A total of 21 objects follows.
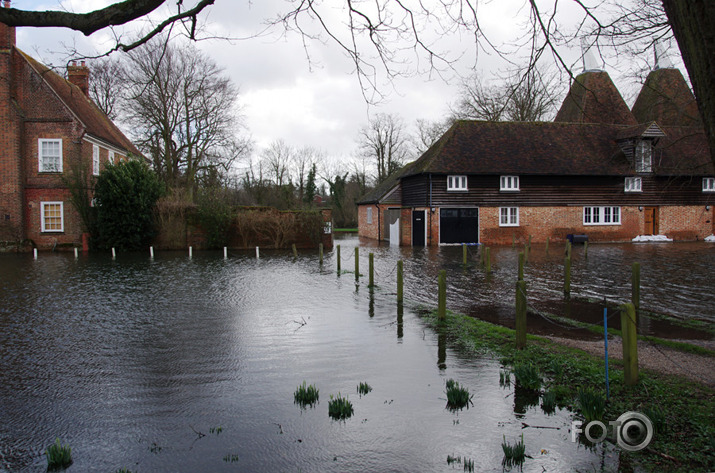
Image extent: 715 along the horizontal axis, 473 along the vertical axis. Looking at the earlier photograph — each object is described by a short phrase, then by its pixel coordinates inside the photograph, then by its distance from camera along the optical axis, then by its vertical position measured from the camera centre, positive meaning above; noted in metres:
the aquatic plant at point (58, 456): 4.37 -1.92
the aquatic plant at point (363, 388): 6.07 -1.90
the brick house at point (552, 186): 31.02 +2.51
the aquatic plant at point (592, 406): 4.95 -1.74
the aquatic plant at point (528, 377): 5.97 -1.77
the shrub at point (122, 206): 27.11 +1.35
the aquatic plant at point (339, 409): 5.37 -1.89
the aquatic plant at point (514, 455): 4.34 -1.94
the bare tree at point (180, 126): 36.19 +7.71
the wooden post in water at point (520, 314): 7.48 -1.28
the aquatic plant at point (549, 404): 5.38 -1.86
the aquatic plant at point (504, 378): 6.23 -1.86
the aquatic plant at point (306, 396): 5.79 -1.89
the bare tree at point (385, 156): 61.78 +8.75
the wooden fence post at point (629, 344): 5.62 -1.30
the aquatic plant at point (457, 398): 5.62 -1.88
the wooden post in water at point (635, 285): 10.18 -1.19
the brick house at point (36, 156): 26.98 +4.15
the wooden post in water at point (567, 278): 12.81 -1.30
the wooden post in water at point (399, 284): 11.77 -1.29
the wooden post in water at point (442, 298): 9.56 -1.33
